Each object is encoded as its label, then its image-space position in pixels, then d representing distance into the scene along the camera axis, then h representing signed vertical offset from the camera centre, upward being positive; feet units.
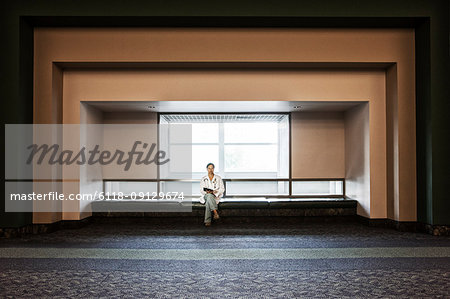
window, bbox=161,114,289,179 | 26.63 +1.03
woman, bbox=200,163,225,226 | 22.65 -2.27
